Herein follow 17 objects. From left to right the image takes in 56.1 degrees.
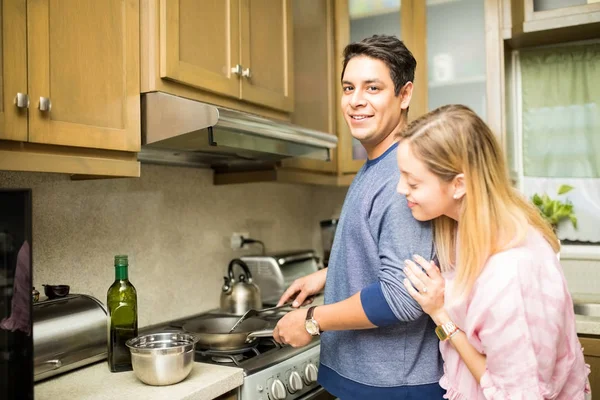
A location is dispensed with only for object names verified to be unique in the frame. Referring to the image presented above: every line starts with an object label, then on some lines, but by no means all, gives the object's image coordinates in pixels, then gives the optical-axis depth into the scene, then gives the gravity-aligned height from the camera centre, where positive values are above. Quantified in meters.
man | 1.24 -0.14
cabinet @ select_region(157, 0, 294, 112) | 1.61 +0.54
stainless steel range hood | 1.55 +0.24
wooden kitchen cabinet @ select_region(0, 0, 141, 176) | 1.20 +0.31
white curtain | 2.60 +0.38
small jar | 1.43 -0.20
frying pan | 1.62 -0.36
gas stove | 1.53 -0.45
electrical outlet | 2.48 -0.11
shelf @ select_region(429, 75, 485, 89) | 2.47 +0.57
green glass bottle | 1.50 -0.28
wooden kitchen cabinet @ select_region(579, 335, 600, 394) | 1.97 -0.52
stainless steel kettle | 2.08 -0.31
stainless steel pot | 1.33 -0.35
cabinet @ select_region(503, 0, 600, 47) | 2.29 +0.79
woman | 1.03 -0.12
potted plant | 2.61 +0.00
